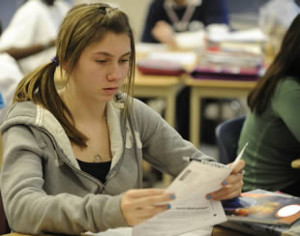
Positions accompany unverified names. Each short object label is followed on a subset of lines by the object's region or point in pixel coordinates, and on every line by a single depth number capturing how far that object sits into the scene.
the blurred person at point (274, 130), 4.09
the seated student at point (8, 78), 5.16
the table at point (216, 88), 6.47
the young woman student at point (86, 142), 2.39
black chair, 4.23
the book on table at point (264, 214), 2.56
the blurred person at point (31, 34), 7.11
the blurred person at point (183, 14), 9.15
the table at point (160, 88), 6.40
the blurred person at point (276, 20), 7.37
